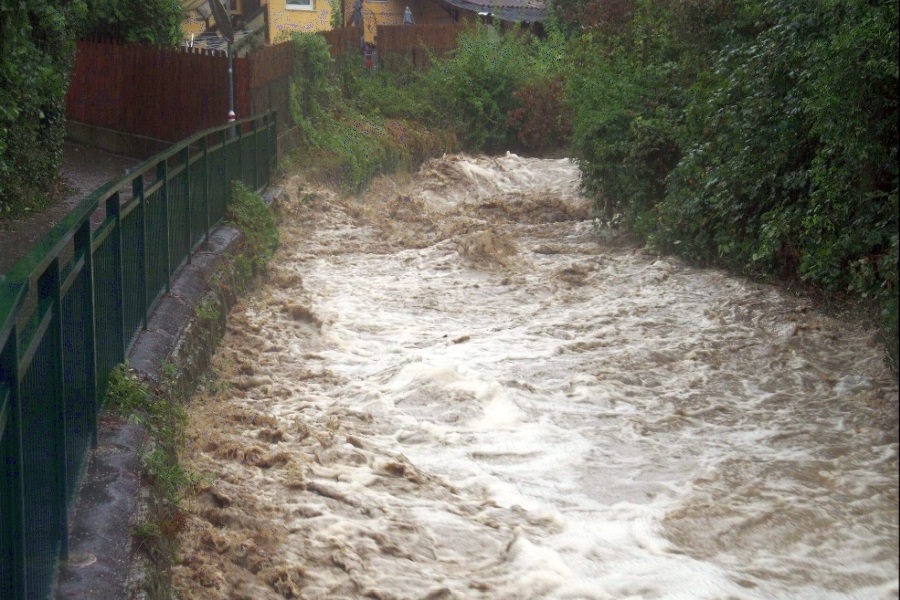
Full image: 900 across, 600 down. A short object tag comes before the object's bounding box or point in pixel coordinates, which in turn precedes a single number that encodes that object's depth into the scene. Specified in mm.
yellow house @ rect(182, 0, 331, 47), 34281
